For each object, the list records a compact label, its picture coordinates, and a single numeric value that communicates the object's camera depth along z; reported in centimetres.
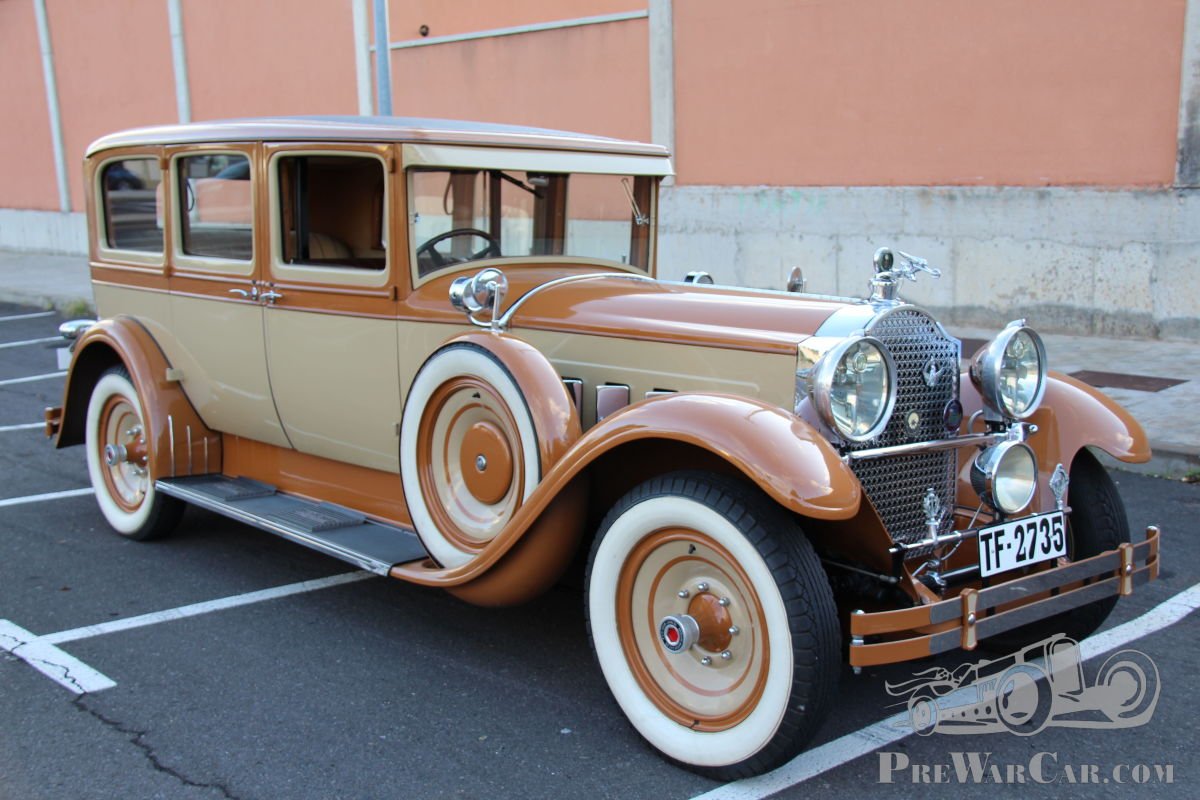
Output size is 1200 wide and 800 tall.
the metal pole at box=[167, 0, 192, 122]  1747
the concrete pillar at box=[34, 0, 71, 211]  1981
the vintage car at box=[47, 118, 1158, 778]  291
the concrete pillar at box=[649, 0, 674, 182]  1127
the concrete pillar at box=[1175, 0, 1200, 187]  802
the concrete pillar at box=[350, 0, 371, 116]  1451
